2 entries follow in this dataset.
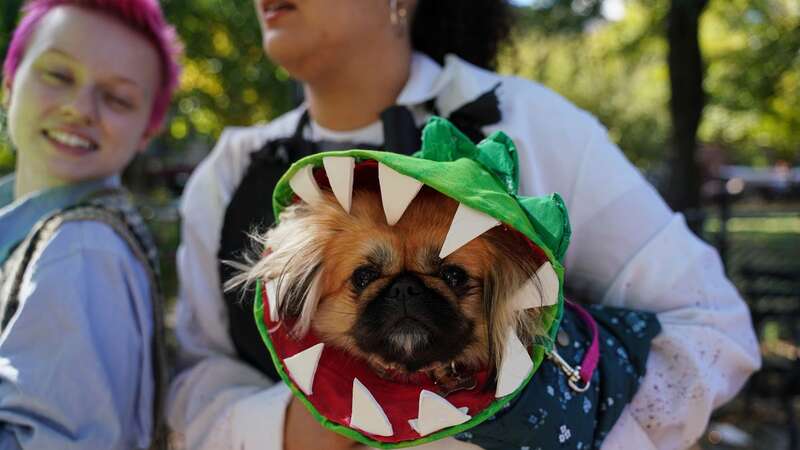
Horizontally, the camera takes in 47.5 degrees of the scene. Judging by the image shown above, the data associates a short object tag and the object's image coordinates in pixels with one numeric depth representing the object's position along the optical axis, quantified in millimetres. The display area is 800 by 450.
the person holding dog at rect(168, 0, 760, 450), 641
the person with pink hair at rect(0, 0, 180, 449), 613
